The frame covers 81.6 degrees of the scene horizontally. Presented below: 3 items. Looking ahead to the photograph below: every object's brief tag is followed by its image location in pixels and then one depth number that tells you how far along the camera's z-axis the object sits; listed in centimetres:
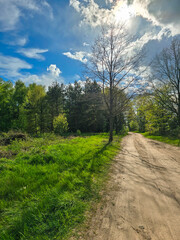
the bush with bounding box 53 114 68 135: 1911
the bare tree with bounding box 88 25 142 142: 1177
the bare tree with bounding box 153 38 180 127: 1413
